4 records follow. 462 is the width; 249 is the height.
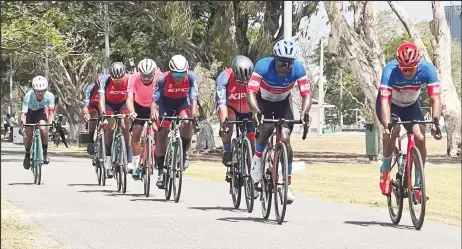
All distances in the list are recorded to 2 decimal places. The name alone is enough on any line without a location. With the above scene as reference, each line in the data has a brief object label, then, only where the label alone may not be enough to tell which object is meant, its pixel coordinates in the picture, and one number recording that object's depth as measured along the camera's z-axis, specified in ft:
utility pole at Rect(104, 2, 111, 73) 145.07
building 139.44
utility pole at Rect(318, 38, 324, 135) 278.05
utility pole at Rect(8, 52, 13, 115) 185.86
